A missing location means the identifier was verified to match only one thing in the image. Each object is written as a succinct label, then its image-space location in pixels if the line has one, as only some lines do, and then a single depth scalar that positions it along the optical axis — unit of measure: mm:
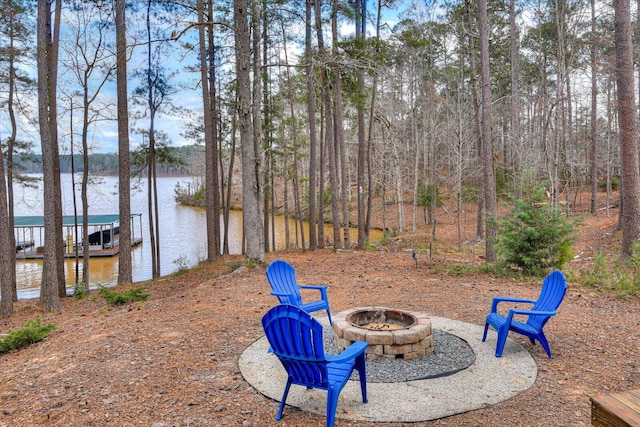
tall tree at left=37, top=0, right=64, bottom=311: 7418
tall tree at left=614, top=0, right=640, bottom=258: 7332
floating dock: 20438
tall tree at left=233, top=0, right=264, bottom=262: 7852
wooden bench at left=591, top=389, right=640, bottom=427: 1520
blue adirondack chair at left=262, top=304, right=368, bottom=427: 2375
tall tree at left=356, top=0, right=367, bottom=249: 10938
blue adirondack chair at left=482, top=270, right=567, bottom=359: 3475
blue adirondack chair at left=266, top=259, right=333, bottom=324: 4188
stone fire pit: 3420
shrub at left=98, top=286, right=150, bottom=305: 6273
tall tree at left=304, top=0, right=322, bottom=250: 11148
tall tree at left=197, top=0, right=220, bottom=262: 11414
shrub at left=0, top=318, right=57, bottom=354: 4367
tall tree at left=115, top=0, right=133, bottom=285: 9836
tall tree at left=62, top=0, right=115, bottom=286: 10031
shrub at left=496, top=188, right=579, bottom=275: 6406
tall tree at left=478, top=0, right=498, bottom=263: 7648
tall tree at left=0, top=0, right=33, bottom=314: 9109
